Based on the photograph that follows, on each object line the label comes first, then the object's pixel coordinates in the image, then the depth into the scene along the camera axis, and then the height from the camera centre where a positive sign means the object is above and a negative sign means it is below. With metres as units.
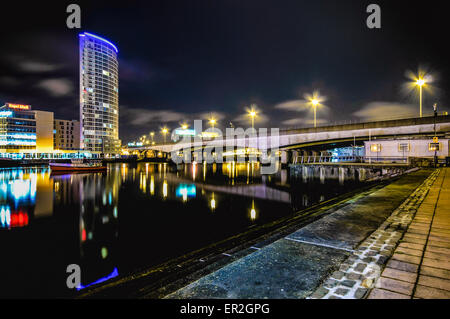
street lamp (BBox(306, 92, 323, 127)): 46.11 +11.34
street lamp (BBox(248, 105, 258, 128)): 56.04 +10.99
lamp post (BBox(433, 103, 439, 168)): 28.51 +6.01
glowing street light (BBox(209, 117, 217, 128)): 73.69 +12.12
